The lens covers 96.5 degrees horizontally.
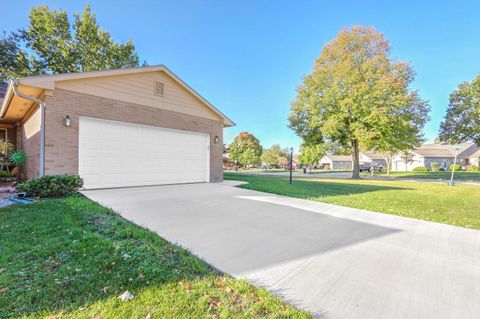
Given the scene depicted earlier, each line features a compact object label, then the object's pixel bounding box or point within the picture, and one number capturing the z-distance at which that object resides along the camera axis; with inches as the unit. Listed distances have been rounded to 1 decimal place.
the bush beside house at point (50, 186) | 212.8
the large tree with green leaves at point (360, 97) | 560.7
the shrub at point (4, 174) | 370.0
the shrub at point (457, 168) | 1374.5
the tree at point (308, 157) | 1240.1
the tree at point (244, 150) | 1494.8
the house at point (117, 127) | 250.8
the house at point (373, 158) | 1937.7
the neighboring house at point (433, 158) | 1603.6
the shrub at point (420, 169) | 1342.3
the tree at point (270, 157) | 1728.6
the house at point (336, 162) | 2169.0
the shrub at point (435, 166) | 1401.1
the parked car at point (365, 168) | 1169.8
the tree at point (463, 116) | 667.4
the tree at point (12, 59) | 645.9
